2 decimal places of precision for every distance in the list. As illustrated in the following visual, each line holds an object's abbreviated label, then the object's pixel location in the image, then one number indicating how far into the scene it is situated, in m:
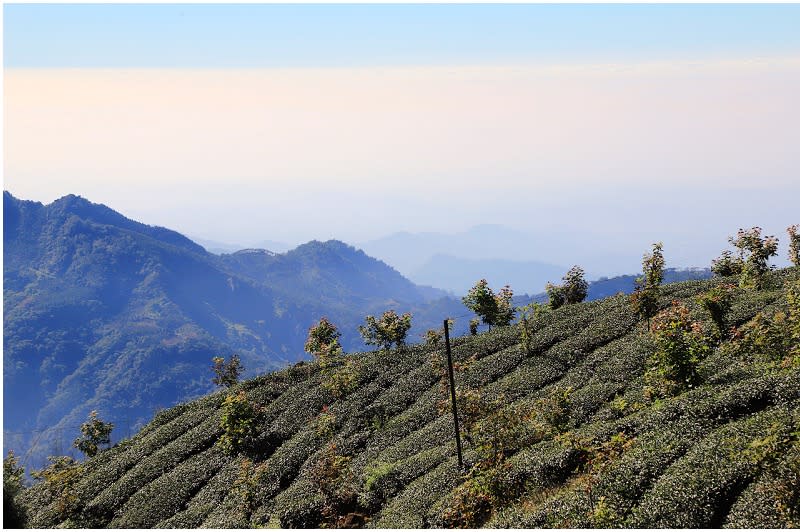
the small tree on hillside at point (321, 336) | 65.69
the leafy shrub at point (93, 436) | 65.06
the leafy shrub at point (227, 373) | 68.38
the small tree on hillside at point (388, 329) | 62.38
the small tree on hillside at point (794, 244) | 56.99
